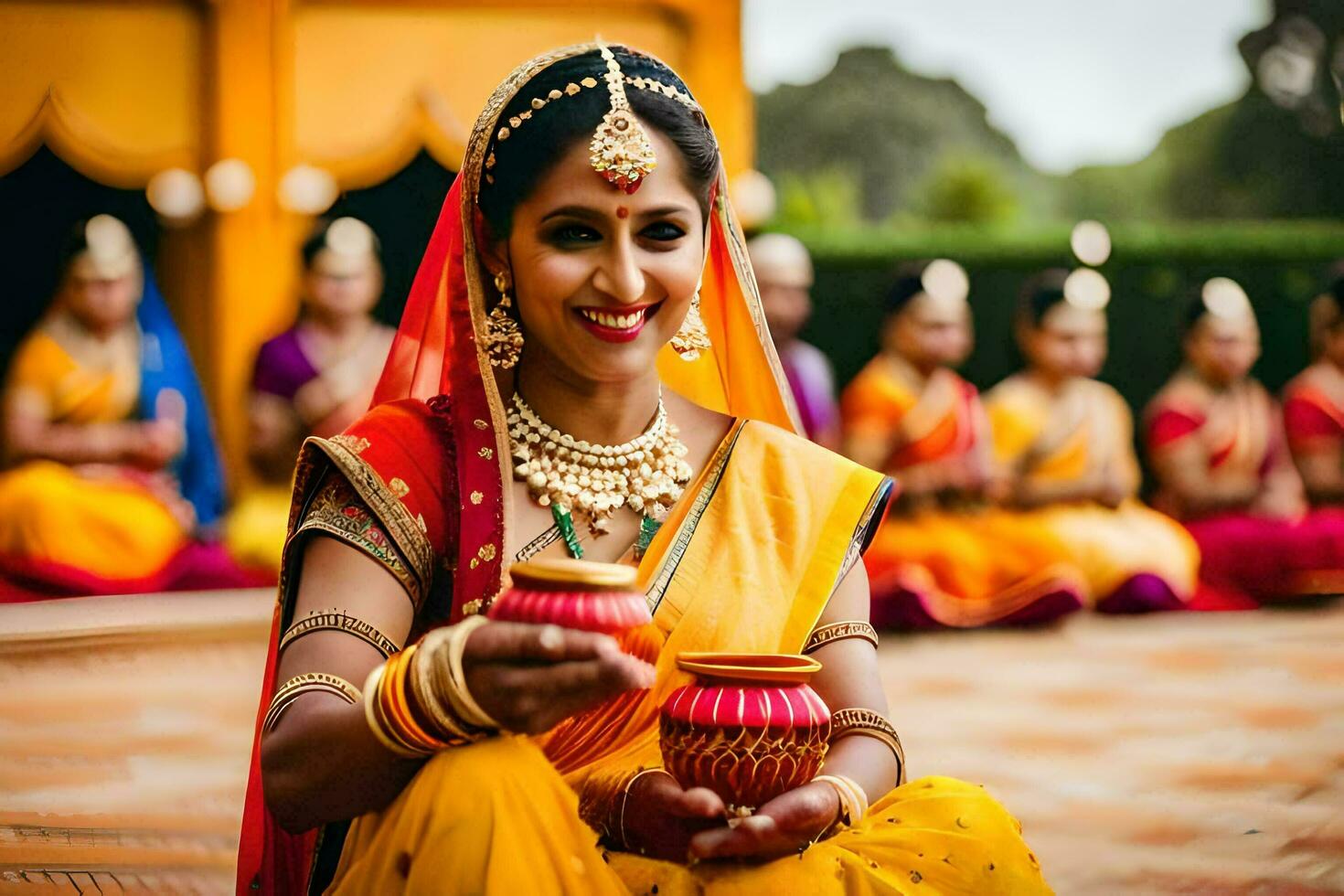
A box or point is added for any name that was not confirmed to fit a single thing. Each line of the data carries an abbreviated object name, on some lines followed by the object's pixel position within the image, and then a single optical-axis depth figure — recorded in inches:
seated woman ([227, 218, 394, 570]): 382.3
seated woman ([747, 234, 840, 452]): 377.4
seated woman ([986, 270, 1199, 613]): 398.3
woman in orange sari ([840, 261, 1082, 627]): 381.4
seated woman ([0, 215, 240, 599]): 361.1
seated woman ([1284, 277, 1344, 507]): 429.1
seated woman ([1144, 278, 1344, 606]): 417.1
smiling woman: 85.3
